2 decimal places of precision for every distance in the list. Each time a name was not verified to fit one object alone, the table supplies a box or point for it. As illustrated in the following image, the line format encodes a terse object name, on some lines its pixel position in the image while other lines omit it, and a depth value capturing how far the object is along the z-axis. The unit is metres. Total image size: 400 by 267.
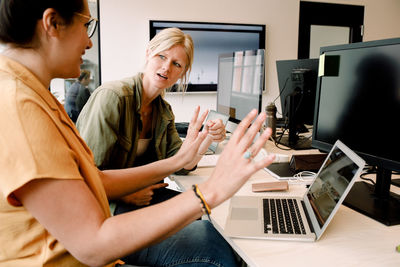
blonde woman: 1.38
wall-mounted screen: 3.82
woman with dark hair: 0.59
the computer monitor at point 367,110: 0.98
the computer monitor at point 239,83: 1.68
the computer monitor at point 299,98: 1.96
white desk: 0.75
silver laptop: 0.83
